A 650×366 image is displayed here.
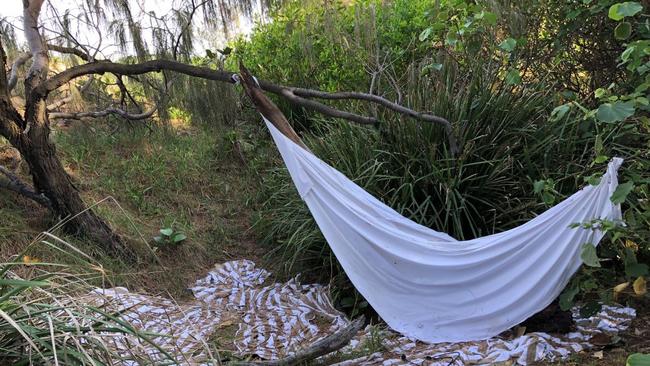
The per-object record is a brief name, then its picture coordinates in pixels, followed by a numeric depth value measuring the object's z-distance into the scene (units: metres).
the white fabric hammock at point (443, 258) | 2.72
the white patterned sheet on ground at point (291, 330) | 2.50
